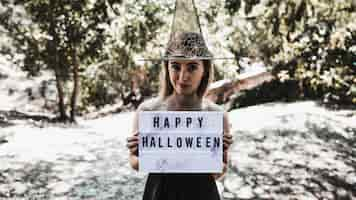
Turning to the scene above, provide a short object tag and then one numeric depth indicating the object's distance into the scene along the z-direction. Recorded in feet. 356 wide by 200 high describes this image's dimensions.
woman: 6.77
